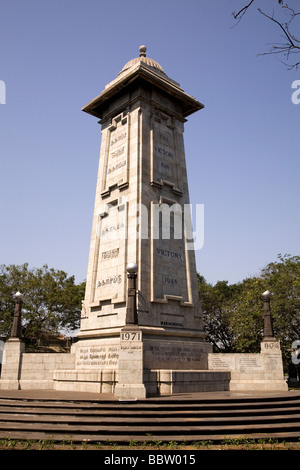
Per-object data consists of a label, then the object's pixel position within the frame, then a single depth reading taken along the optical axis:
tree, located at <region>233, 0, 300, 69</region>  5.85
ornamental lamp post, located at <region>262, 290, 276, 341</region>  17.22
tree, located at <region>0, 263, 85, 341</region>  35.22
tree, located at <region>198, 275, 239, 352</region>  41.22
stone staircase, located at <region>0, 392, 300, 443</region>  8.95
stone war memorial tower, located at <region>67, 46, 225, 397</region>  15.79
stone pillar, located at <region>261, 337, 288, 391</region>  16.48
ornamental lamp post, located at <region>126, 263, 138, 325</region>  13.18
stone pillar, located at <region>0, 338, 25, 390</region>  17.25
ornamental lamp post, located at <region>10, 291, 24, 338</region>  18.35
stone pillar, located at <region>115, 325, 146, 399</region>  12.12
